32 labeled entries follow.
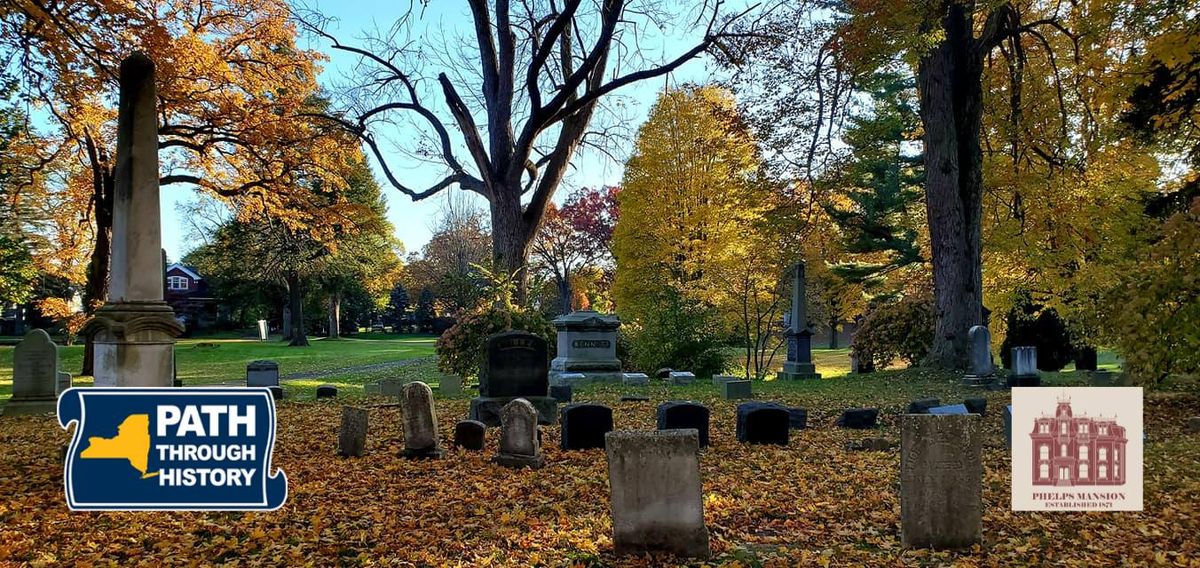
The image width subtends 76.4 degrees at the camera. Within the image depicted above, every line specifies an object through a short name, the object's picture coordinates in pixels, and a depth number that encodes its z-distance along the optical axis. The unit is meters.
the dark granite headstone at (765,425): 9.57
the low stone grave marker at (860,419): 10.99
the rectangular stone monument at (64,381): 15.10
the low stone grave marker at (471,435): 9.09
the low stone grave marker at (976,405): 10.73
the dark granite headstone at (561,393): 13.62
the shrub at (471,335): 17.86
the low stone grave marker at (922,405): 10.05
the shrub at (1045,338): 24.92
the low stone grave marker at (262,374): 16.70
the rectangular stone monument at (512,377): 11.27
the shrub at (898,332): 21.98
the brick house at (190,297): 58.03
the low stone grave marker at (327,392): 15.45
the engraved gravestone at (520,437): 8.08
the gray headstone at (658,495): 5.09
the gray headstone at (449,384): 16.73
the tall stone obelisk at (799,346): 22.42
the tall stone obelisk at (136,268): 7.69
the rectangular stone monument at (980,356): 15.79
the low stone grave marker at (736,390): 14.57
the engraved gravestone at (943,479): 5.11
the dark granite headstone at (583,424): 9.12
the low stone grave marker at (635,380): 18.02
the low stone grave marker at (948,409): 6.87
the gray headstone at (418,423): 8.49
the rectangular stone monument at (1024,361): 18.78
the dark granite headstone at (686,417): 9.39
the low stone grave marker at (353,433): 8.64
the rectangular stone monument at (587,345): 18.91
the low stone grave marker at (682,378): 18.76
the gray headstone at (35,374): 12.35
